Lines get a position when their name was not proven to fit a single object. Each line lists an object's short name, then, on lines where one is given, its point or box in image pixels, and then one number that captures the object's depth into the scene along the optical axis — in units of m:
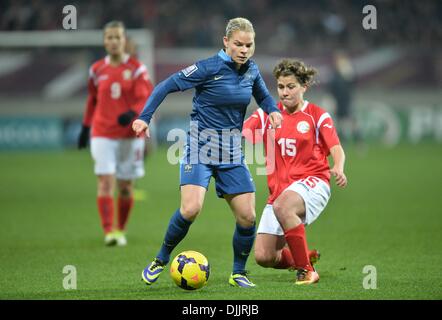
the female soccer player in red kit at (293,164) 13.12
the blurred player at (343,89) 40.16
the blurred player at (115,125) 18.11
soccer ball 12.41
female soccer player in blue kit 12.67
